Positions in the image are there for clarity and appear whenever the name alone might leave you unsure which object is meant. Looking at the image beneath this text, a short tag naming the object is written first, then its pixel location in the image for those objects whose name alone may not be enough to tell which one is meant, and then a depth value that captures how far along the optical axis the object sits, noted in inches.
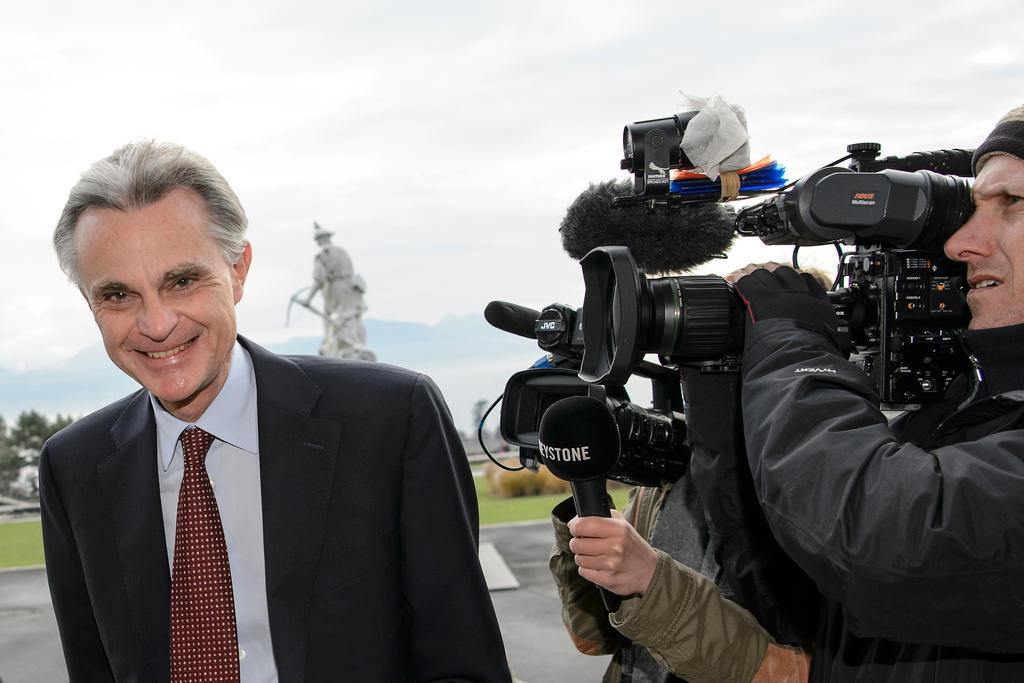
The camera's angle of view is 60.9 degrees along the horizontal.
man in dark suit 48.2
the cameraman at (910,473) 32.4
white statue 486.6
